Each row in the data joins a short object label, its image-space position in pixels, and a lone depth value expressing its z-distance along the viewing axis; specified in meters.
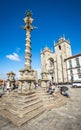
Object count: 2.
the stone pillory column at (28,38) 8.50
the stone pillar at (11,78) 12.97
